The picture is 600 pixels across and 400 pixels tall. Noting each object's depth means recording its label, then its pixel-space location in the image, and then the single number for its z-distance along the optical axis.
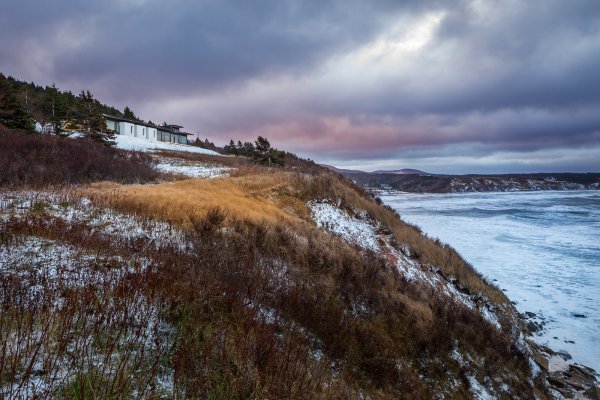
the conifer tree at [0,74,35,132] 29.08
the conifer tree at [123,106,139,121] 66.25
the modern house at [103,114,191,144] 54.28
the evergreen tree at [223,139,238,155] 78.54
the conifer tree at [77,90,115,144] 35.03
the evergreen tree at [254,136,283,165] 38.75
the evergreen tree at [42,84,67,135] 38.22
